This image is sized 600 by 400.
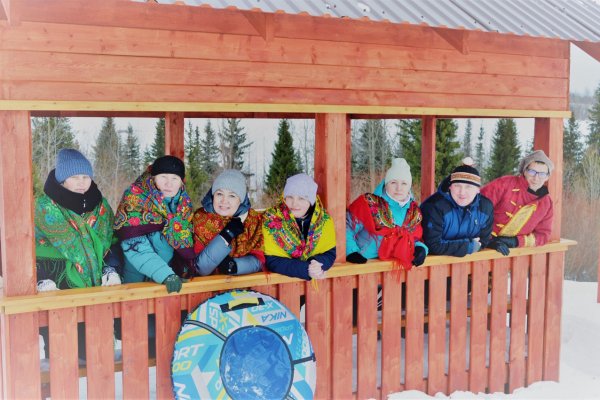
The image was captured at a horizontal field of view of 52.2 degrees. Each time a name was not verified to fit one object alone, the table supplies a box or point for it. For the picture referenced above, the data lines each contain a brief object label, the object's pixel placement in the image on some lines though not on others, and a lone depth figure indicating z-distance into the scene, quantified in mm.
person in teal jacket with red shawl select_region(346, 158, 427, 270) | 4777
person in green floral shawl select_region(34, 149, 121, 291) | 3840
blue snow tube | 3986
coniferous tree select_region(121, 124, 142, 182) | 25016
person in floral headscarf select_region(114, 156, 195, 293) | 3967
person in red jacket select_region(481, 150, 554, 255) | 5316
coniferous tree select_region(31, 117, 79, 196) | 22344
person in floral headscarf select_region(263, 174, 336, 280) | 4281
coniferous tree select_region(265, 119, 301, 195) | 25266
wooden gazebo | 3707
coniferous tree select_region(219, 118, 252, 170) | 25719
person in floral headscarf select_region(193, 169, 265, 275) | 4172
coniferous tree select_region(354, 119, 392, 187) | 27062
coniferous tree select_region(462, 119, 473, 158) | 32969
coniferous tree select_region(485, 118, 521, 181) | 31109
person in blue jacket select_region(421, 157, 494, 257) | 4980
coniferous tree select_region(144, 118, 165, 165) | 24583
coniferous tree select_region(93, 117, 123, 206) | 24469
